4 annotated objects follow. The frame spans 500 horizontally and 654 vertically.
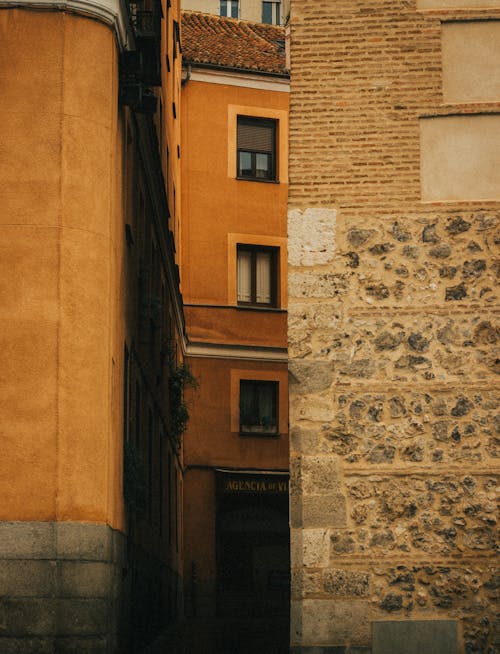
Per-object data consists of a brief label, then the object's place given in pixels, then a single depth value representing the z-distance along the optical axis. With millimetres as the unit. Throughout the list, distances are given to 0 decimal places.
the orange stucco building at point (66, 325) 12516
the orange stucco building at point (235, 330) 31391
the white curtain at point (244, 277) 33500
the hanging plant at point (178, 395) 26547
